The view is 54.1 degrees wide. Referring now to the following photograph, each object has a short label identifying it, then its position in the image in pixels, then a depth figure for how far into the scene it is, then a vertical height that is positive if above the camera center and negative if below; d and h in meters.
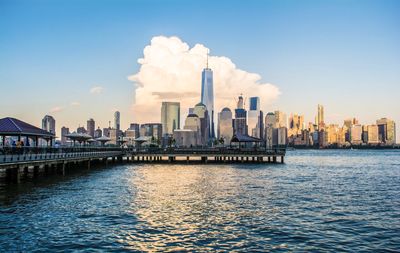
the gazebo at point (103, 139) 97.19 +0.84
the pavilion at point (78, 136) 76.25 +1.28
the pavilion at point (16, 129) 48.44 +1.83
